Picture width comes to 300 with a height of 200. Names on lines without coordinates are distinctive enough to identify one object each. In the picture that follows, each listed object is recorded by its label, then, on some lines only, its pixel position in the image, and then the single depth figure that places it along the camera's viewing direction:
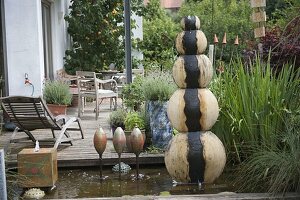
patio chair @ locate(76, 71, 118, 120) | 9.51
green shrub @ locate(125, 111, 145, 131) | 6.57
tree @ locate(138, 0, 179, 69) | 15.12
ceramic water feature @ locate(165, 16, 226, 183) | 5.20
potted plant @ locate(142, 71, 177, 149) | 6.43
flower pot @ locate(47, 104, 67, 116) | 9.17
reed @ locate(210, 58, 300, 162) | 5.38
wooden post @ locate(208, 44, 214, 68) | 6.69
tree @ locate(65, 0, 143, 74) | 13.31
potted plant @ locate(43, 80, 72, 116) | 9.19
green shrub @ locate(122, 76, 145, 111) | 7.45
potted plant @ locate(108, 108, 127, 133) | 6.90
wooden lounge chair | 6.62
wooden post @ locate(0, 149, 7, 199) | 4.03
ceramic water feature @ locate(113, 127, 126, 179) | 5.62
